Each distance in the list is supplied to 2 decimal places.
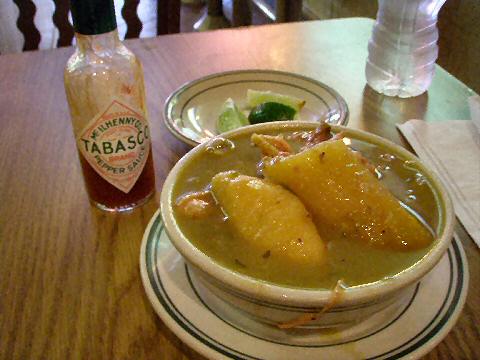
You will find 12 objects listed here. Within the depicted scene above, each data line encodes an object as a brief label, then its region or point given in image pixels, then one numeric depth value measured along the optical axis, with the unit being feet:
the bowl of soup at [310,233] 0.65
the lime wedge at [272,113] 1.27
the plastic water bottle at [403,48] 1.48
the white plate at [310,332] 0.68
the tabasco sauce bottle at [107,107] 0.94
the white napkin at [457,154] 1.02
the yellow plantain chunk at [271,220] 0.70
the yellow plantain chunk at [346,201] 0.72
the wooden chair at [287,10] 4.34
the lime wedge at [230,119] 1.30
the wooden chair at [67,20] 2.11
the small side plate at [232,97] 1.31
